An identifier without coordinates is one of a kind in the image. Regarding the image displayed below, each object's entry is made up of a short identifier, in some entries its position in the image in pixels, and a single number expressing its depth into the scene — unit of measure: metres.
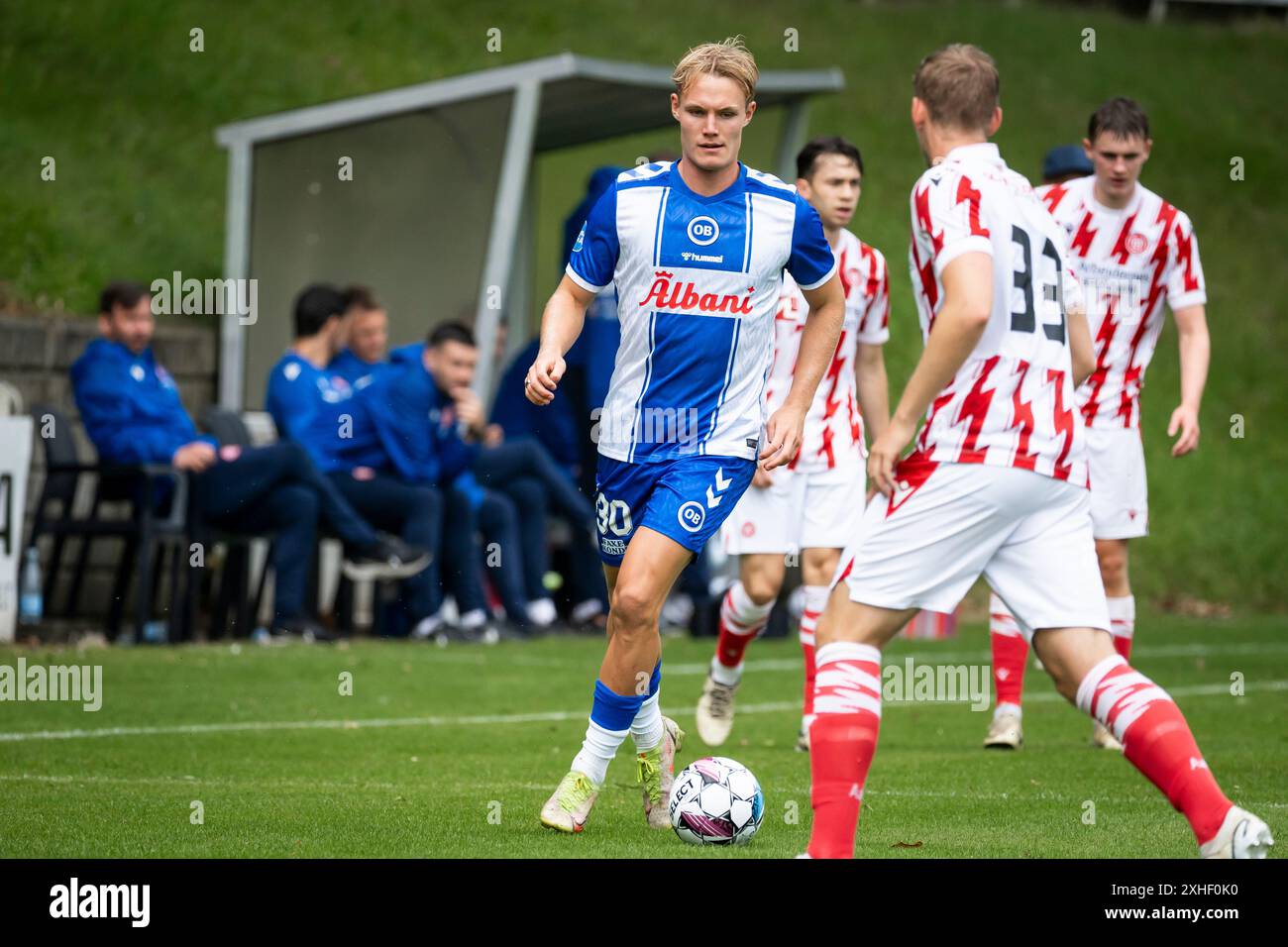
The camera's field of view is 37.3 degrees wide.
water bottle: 11.95
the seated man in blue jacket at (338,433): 12.88
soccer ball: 5.77
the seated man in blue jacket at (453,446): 13.10
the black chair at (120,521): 11.75
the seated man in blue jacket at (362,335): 13.52
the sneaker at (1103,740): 8.52
